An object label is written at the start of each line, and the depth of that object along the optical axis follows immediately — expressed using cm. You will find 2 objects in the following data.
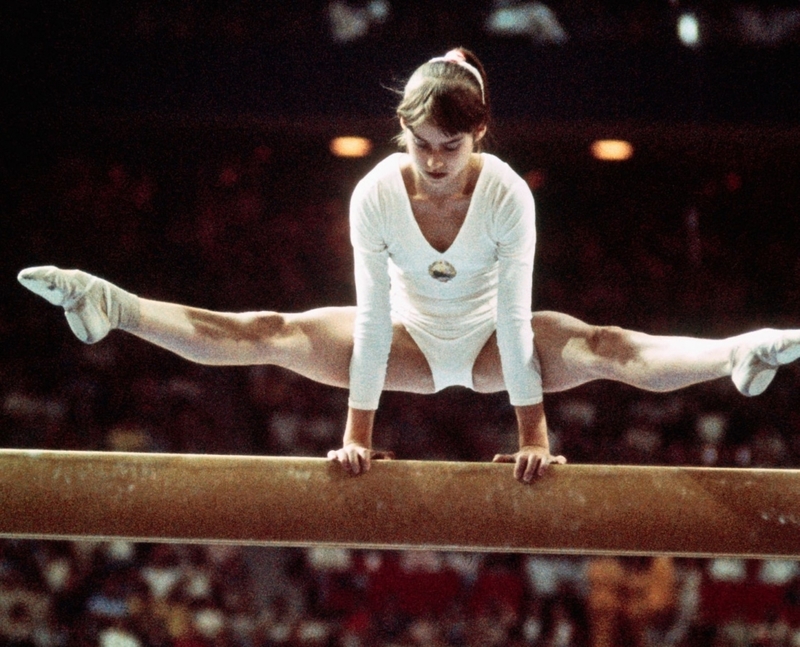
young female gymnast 960
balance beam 962
